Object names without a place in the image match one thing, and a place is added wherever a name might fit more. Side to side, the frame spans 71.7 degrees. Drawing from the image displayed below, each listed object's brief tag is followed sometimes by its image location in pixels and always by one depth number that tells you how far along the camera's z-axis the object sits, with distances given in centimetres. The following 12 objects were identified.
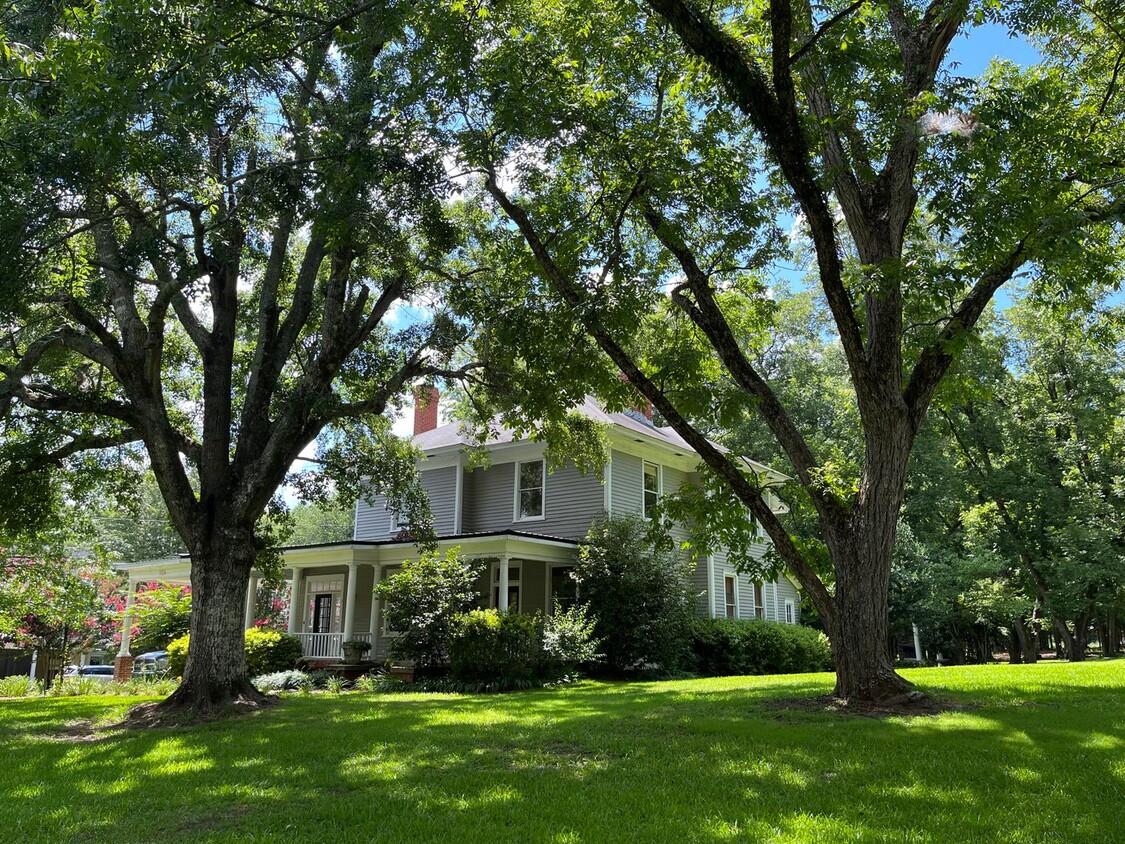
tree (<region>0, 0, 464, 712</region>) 732
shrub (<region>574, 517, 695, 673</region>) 1811
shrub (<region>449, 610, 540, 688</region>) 1567
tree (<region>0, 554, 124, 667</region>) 1775
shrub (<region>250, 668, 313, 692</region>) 1714
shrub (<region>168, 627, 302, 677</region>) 1808
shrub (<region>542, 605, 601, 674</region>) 1641
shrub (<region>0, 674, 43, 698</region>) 1727
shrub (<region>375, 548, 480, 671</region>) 1634
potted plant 1944
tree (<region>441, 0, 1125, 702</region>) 819
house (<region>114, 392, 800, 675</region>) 2098
